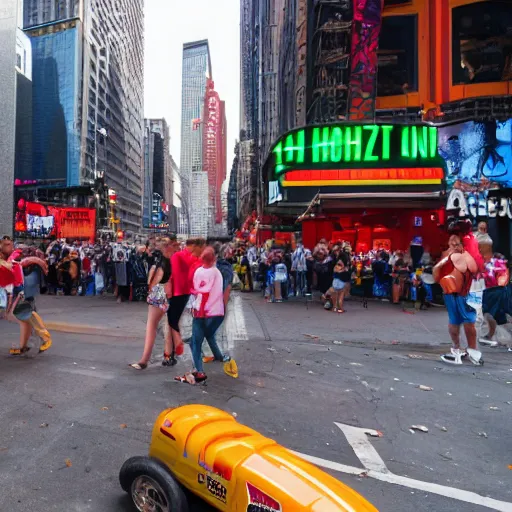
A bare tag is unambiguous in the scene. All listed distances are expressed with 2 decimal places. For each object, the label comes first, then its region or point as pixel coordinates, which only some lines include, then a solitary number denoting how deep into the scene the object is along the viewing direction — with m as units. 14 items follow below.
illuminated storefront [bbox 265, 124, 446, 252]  18.38
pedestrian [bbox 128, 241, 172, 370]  6.46
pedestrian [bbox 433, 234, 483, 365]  7.05
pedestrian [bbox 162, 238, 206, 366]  6.53
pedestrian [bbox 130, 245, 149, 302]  14.46
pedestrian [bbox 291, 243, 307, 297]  15.00
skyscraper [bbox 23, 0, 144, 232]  61.62
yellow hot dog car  2.25
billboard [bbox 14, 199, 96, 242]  30.17
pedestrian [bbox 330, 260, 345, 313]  11.95
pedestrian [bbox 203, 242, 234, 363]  6.79
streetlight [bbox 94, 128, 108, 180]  80.00
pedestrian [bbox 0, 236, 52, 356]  6.91
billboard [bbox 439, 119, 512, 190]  17.72
